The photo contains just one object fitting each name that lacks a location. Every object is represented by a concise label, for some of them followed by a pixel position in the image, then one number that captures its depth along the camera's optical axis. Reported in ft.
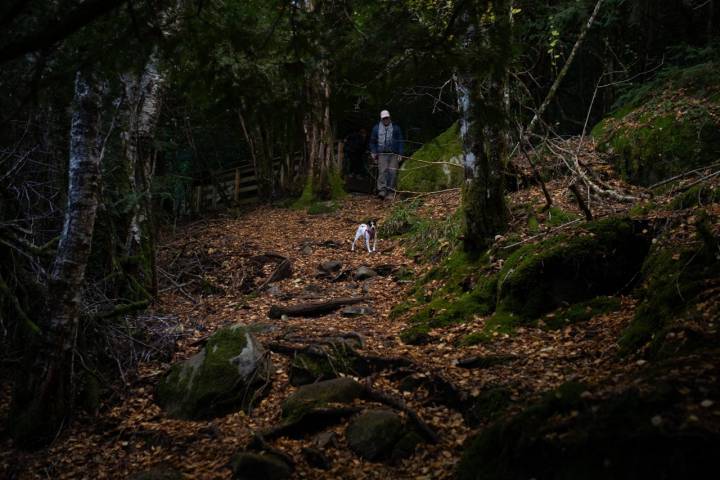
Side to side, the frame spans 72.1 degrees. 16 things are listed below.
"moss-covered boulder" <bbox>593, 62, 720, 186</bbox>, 23.57
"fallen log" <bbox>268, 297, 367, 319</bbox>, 23.15
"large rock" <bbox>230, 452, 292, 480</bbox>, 11.96
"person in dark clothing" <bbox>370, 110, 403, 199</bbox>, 40.75
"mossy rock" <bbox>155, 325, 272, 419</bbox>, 15.94
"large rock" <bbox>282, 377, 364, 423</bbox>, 14.43
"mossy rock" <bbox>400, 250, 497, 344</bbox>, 19.06
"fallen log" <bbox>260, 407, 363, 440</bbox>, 13.83
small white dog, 32.12
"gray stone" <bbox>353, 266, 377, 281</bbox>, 28.22
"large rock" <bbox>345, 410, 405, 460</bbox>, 12.46
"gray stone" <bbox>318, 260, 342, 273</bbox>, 29.96
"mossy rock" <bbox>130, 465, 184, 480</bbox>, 12.48
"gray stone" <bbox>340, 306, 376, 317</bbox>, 22.60
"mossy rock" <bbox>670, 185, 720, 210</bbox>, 16.29
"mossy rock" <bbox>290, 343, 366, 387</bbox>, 16.66
